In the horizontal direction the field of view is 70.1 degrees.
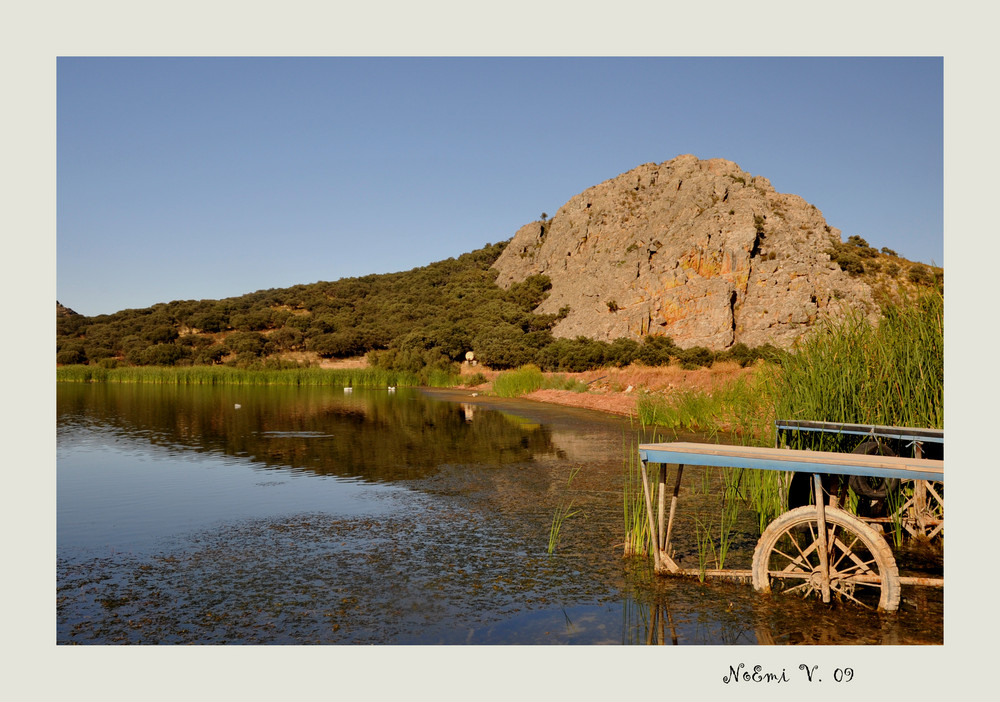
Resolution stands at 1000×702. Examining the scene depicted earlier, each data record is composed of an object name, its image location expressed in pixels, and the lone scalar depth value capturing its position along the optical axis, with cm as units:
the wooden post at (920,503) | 917
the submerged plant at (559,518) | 920
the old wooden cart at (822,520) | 659
